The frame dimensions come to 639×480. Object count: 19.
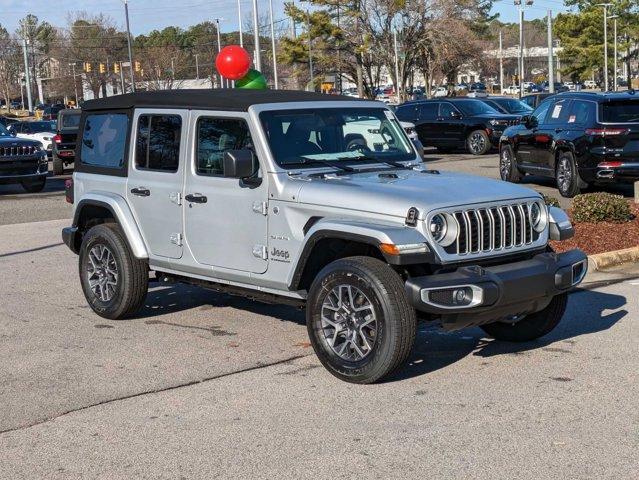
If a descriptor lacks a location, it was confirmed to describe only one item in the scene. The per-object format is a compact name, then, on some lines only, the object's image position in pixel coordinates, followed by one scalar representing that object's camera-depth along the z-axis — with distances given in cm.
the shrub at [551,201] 1056
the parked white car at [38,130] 3575
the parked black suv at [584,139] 1579
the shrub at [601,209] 1216
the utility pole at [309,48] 6216
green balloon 1664
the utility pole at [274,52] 6135
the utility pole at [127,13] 5706
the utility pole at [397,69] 6055
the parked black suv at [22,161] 2097
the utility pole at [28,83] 7666
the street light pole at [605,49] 6569
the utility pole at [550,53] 4955
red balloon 1650
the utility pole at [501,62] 9453
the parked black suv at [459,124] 2855
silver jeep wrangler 616
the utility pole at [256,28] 4109
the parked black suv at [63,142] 2773
